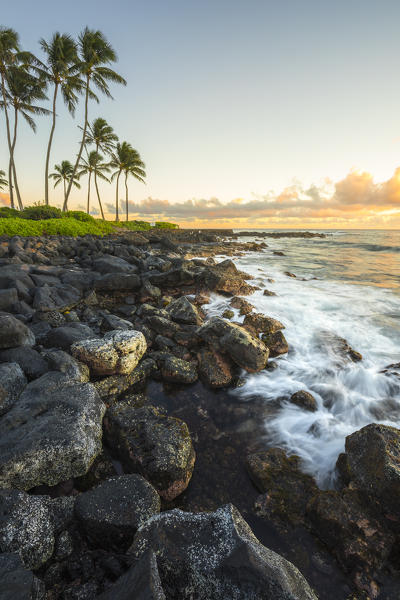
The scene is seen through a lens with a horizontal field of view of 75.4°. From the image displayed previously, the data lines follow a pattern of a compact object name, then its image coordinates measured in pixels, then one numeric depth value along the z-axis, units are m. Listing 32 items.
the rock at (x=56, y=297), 6.33
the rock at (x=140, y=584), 1.40
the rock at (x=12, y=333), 4.18
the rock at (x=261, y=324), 6.95
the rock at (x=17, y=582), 1.49
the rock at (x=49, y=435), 2.56
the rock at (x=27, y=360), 3.98
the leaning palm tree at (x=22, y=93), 27.11
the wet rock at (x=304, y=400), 4.57
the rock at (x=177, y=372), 4.84
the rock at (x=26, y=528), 1.91
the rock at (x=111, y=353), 4.39
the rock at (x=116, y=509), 2.17
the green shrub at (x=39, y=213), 23.97
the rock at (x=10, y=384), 3.26
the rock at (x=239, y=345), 5.23
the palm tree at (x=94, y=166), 44.78
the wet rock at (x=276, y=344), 6.16
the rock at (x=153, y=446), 2.86
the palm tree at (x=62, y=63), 25.59
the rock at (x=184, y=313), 6.91
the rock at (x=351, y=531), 2.37
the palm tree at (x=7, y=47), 25.73
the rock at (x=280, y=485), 2.81
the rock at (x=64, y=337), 4.76
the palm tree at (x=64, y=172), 47.84
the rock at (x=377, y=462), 2.54
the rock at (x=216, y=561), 1.61
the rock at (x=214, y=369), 4.95
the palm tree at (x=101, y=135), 39.94
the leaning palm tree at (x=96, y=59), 26.12
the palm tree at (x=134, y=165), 47.16
